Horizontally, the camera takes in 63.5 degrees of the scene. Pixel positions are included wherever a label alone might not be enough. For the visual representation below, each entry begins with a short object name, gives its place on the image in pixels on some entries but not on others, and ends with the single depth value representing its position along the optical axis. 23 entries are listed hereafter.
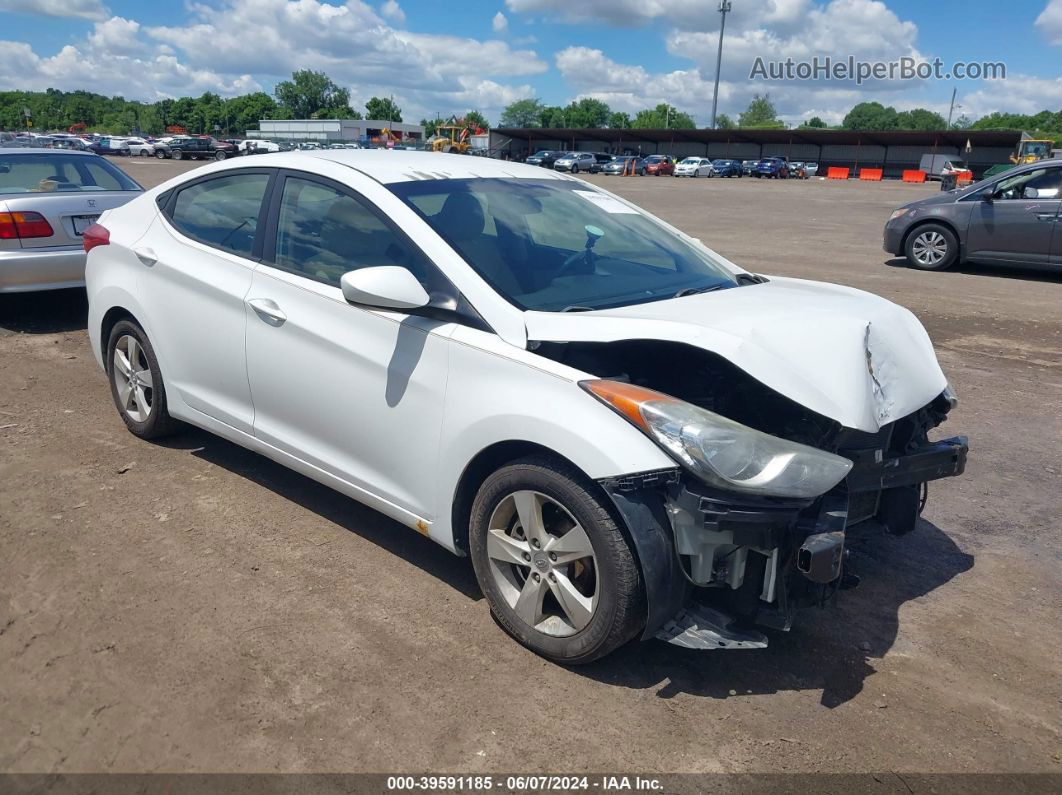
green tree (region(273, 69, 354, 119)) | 152.62
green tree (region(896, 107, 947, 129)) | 152.00
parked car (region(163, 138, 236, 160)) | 59.28
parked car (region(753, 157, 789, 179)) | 58.72
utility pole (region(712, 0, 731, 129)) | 82.69
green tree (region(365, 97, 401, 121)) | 149.38
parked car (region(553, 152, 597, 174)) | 55.16
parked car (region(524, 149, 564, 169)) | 56.62
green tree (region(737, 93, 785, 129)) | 154.50
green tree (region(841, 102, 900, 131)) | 167.88
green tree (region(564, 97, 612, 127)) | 165.00
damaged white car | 2.77
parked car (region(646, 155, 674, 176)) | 58.25
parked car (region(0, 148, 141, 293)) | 7.27
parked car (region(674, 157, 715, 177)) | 56.47
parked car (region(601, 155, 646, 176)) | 57.94
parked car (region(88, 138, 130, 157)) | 66.88
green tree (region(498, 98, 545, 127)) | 173.25
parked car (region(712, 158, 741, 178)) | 59.31
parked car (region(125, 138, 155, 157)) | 65.12
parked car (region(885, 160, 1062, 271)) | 11.63
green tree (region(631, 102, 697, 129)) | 157.75
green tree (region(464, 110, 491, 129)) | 138.26
